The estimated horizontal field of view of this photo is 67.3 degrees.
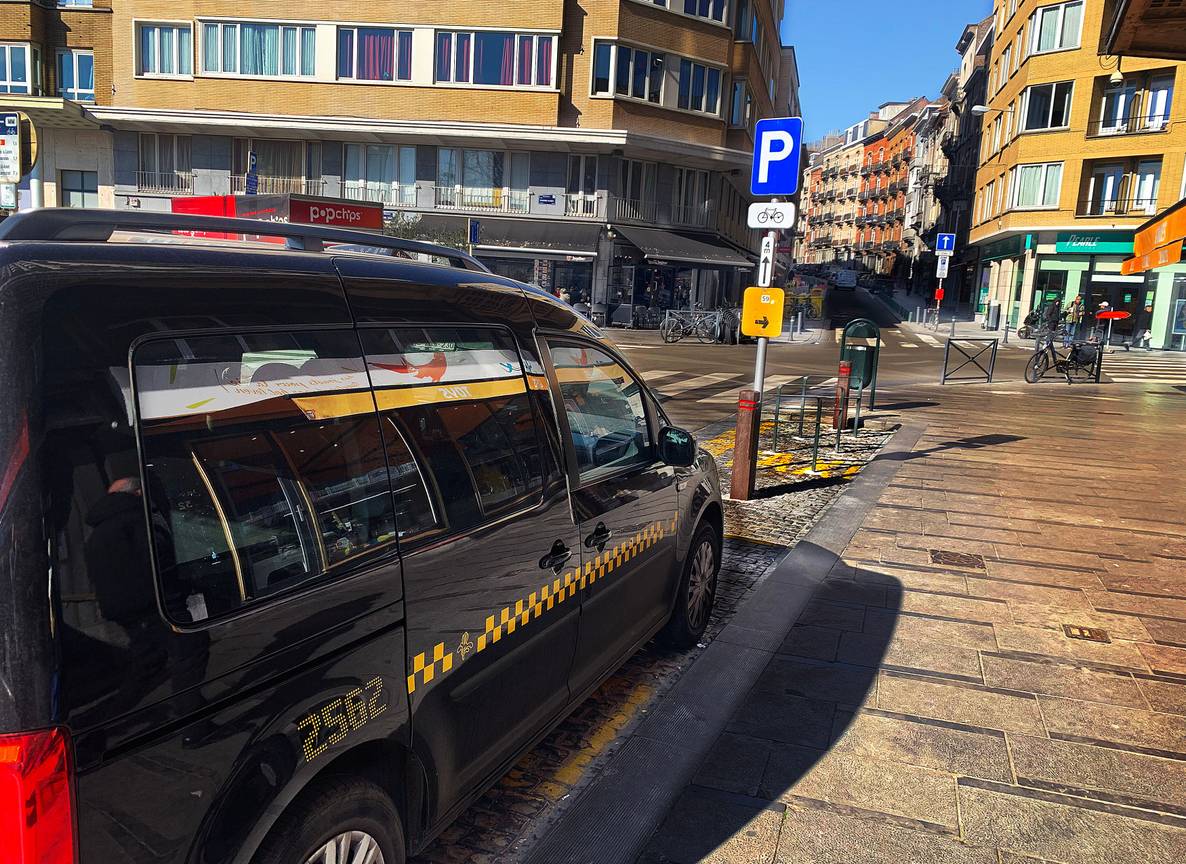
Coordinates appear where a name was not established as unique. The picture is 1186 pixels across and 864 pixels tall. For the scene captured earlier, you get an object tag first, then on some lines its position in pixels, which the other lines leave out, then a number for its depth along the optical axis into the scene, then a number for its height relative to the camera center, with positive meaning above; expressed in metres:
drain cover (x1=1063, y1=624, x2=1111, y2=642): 5.14 -1.80
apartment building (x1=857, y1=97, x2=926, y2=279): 86.19 +11.71
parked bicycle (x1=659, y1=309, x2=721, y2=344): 28.06 -1.01
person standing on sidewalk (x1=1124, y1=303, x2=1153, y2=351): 33.00 -0.18
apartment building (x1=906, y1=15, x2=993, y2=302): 57.31 +10.33
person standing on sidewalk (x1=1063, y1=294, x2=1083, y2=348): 29.77 +0.09
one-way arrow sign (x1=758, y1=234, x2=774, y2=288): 7.72 +0.31
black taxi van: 1.57 -0.62
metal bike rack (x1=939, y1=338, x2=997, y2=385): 19.33 -1.41
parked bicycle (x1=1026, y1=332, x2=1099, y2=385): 20.12 -0.96
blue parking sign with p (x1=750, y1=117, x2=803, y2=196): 7.46 +1.21
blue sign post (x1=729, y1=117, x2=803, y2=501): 7.49 +0.96
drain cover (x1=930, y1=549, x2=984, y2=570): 6.48 -1.81
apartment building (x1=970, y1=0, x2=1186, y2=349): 34.75 +6.39
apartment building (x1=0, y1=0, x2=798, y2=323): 31.94 +5.85
